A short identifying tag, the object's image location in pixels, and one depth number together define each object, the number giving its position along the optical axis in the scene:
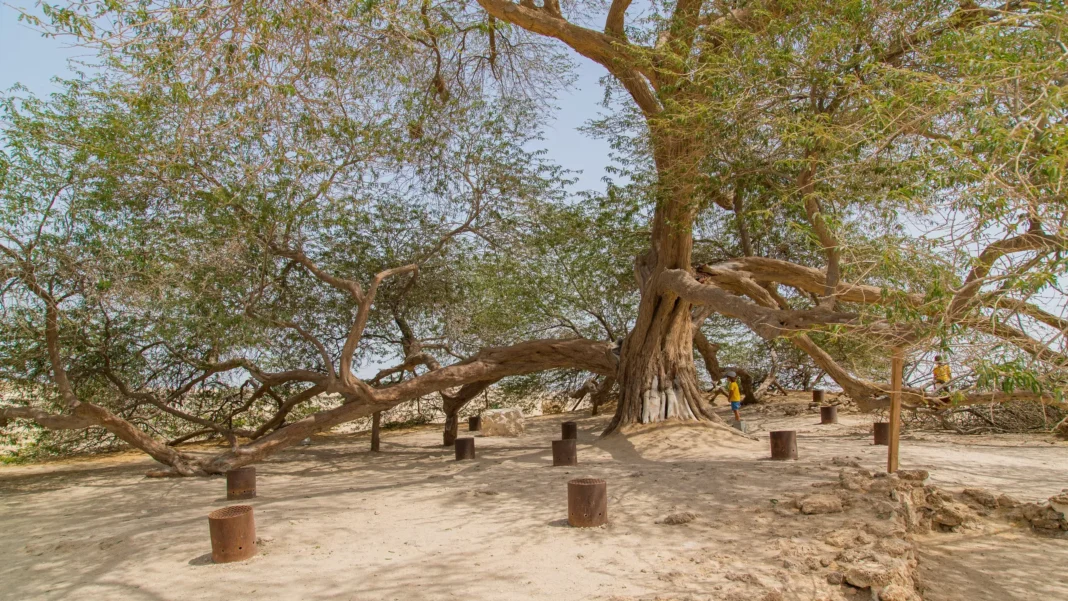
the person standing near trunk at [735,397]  11.34
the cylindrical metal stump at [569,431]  10.59
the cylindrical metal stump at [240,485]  7.16
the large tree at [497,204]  4.12
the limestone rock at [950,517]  5.40
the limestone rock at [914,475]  5.83
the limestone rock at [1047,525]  5.21
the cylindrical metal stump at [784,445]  7.68
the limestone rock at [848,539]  4.41
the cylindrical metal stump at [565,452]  8.13
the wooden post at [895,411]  5.64
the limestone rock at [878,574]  3.84
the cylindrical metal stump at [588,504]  5.15
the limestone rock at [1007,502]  5.61
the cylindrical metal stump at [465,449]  9.38
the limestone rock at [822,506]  5.10
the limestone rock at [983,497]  5.67
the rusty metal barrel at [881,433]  8.82
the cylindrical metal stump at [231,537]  4.66
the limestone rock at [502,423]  12.80
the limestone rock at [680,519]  5.18
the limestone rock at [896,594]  3.67
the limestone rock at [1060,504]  5.34
